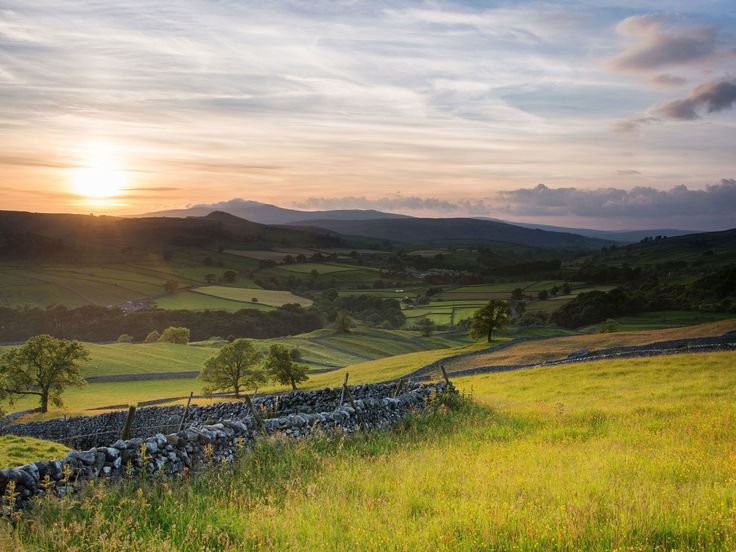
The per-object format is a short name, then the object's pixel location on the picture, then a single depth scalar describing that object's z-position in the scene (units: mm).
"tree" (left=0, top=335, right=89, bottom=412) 52469
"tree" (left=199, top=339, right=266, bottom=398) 56969
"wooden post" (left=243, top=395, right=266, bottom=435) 13188
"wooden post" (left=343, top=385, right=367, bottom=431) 15472
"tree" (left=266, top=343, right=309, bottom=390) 56062
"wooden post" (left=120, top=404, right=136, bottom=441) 12867
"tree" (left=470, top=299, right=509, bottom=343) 76938
